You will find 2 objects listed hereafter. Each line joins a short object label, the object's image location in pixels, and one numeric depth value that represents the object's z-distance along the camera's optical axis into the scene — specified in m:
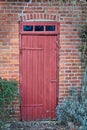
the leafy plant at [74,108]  8.31
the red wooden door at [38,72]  8.88
